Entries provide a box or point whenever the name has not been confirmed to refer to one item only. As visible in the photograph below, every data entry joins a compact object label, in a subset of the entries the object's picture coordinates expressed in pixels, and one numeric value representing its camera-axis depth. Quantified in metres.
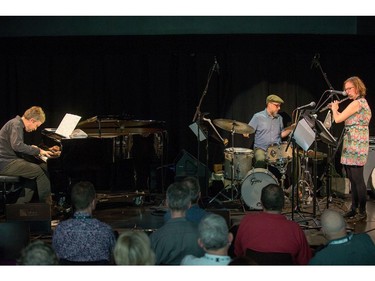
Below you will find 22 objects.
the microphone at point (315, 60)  8.98
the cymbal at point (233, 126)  8.09
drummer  8.92
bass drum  8.02
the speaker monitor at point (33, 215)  6.67
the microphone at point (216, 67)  9.02
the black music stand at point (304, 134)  6.46
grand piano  7.49
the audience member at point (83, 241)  4.19
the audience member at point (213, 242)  3.62
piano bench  7.43
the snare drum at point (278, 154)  8.15
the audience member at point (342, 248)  3.90
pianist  7.48
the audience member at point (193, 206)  4.78
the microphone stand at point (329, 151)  8.53
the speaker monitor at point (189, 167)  9.21
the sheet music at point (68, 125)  7.69
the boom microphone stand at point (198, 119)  8.13
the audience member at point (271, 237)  4.20
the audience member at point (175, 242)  4.18
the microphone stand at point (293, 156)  6.80
